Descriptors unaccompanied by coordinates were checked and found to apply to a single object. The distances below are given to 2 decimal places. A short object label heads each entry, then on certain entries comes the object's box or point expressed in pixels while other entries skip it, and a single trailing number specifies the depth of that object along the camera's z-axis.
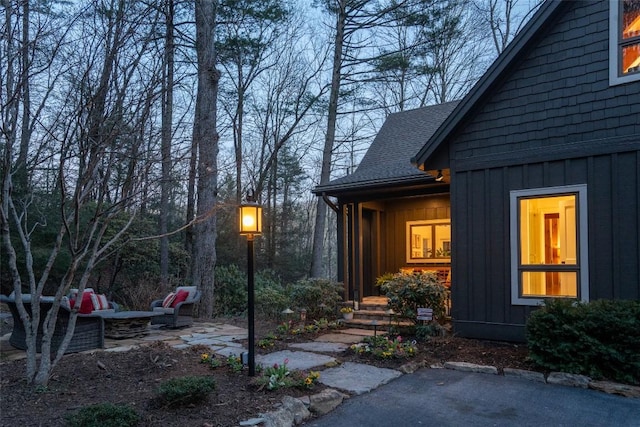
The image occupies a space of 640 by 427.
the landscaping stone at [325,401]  4.05
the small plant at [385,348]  5.76
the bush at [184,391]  3.73
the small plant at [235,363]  4.91
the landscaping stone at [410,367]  5.37
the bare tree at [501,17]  17.69
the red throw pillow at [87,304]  8.01
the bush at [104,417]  3.14
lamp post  4.84
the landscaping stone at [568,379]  4.82
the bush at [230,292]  12.55
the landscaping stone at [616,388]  4.51
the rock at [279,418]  3.57
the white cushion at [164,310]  8.37
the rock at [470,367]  5.35
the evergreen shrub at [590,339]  4.79
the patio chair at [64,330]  5.66
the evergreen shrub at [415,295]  6.94
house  5.82
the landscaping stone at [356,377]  4.71
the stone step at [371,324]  7.60
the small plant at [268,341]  6.51
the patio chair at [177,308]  8.21
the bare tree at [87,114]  4.20
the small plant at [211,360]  5.17
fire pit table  7.13
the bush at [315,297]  8.45
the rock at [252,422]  3.47
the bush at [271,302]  9.88
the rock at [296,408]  3.83
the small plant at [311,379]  4.42
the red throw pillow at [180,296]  8.62
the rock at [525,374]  5.05
